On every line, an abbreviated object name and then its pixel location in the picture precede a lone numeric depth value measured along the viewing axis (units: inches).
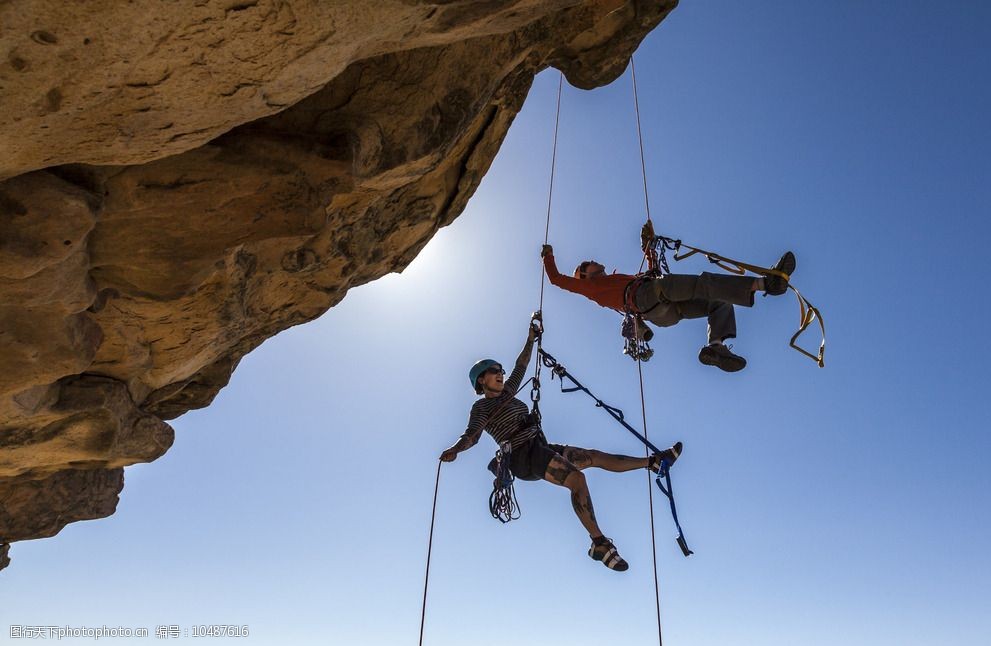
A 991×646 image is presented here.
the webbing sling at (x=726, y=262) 230.5
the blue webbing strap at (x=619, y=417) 243.1
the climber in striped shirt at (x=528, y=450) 248.2
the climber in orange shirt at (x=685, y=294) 230.5
